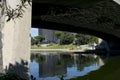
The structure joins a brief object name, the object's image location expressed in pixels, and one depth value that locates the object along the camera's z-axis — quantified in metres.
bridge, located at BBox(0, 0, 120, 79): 6.23
